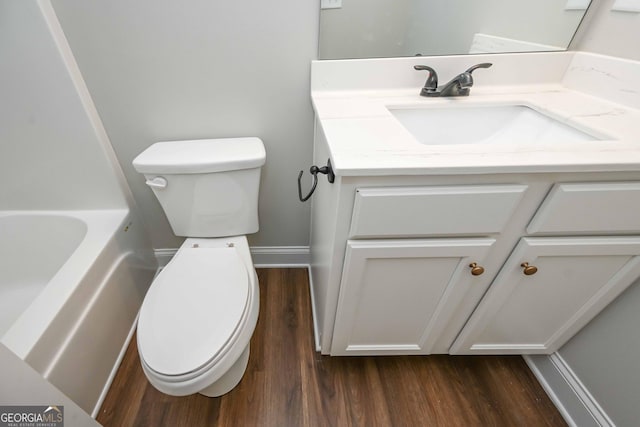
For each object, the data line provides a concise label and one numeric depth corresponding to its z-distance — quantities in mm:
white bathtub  793
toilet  738
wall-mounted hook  673
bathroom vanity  608
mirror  925
